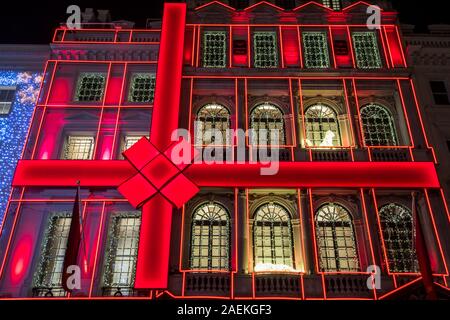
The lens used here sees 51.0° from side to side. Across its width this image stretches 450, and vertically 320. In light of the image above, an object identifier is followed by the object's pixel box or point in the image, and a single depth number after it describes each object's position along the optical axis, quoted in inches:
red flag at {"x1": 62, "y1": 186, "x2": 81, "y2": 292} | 577.6
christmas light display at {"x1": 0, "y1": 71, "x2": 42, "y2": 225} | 745.0
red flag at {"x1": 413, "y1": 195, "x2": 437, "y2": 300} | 568.4
